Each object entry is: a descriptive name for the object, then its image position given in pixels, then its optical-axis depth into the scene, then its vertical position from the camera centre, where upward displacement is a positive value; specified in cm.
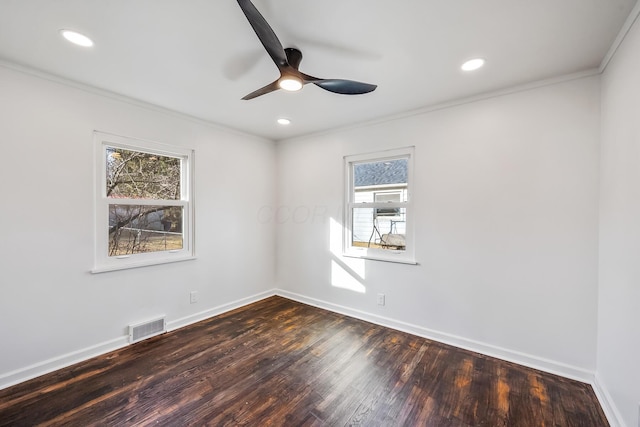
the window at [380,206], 313 +6
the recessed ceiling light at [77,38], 172 +113
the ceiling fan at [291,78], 150 +93
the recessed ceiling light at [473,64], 200 +113
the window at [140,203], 259 +8
